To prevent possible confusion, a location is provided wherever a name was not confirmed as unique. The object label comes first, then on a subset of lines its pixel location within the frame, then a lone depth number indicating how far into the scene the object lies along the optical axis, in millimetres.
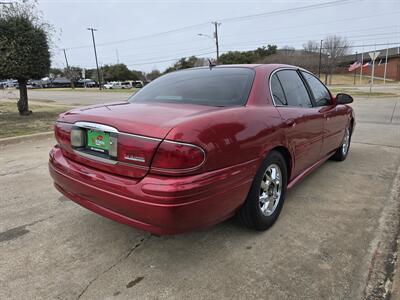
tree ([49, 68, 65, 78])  80544
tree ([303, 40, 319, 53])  70012
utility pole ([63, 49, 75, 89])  58569
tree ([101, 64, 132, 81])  79375
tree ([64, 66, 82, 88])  61094
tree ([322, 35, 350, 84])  60462
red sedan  2074
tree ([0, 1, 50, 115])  9749
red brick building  65562
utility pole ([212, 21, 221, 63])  42588
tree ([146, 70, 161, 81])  83050
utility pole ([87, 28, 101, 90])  55219
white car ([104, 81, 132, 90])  58000
